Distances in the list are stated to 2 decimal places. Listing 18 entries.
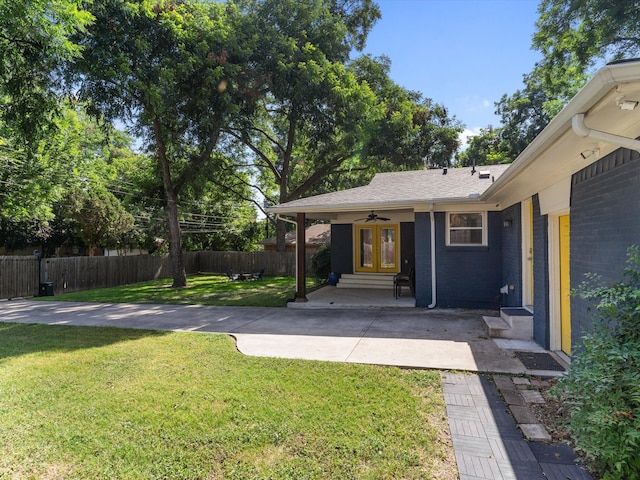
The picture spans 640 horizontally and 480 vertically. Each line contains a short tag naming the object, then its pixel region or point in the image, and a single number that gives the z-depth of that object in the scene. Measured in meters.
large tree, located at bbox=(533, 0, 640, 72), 11.95
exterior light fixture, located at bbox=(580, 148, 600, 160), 3.78
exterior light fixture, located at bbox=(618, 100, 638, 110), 2.51
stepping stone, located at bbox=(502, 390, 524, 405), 3.88
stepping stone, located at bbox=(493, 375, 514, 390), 4.29
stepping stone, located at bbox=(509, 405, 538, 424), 3.50
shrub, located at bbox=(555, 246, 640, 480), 2.29
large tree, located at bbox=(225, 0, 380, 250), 15.20
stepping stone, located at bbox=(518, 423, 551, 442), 3.18
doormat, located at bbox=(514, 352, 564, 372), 4.89
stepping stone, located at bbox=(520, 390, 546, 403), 3.93
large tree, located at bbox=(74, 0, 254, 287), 11.46
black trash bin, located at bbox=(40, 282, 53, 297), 14.25
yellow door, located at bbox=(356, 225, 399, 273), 13.55
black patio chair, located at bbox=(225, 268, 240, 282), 18.64
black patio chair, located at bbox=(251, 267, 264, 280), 18.75
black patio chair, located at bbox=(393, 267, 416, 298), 10.92
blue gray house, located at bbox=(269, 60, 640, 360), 3.13
